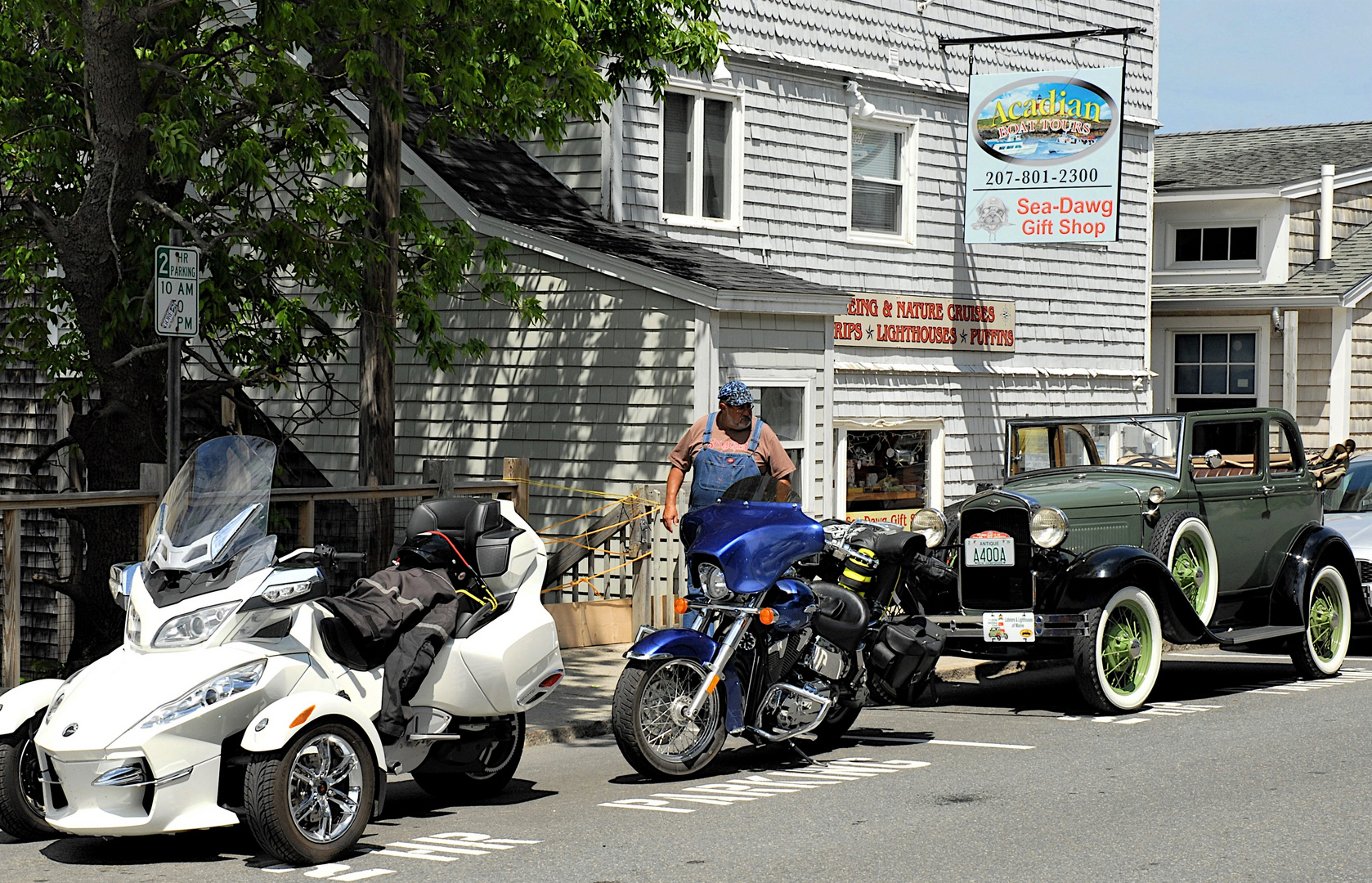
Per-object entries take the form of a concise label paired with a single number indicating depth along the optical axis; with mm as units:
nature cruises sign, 18000
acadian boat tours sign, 17609
